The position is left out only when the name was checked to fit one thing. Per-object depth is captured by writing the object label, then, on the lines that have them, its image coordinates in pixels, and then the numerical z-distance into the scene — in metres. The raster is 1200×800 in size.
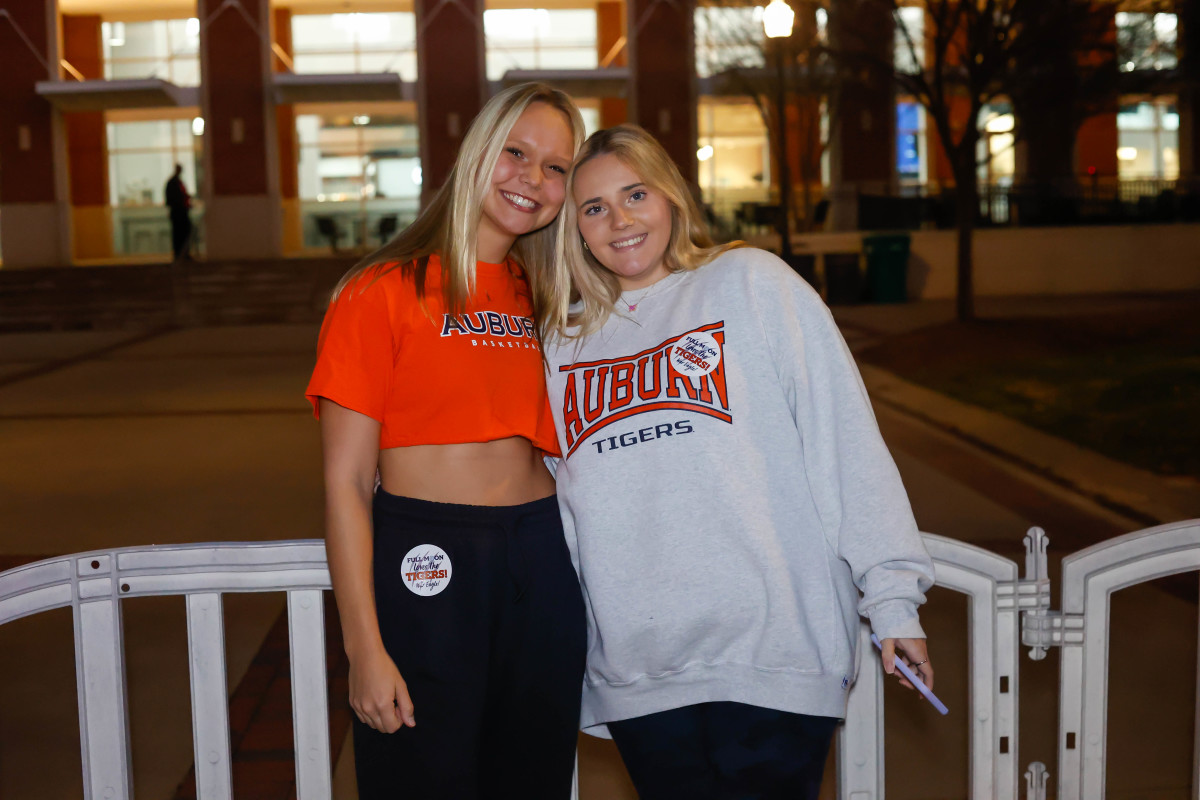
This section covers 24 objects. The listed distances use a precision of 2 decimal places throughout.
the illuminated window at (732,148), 31.41
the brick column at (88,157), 31.48
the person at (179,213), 27.06
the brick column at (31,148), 29.45
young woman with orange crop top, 2.35
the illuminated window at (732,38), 21.67
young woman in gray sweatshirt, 2.31
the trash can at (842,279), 20.98
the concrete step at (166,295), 22.61
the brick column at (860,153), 29.64
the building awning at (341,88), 29.28
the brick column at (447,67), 29.56
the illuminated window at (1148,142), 33.03
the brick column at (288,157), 31.66
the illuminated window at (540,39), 30.42
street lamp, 14.70
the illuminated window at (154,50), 30.72
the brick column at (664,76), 29.45
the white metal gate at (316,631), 2.71
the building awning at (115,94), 29.05
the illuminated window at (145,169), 31.97
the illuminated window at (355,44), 30.75
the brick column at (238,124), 29.55
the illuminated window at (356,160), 31.72
